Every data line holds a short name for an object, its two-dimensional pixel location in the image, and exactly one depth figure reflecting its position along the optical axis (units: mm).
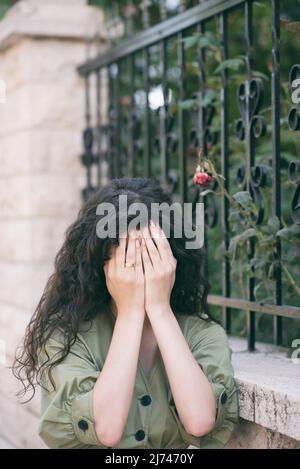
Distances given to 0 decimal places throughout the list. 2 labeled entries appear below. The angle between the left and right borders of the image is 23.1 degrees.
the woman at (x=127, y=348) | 2043
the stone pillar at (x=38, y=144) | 3982
